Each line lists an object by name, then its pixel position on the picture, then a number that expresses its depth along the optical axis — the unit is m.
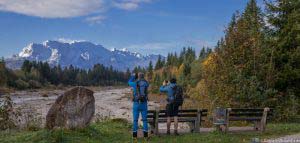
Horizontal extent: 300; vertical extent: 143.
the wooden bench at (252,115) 20.40
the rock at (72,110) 17.20
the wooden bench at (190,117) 19.12
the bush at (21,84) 130.25
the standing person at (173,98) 18.16
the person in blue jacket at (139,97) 17.11
